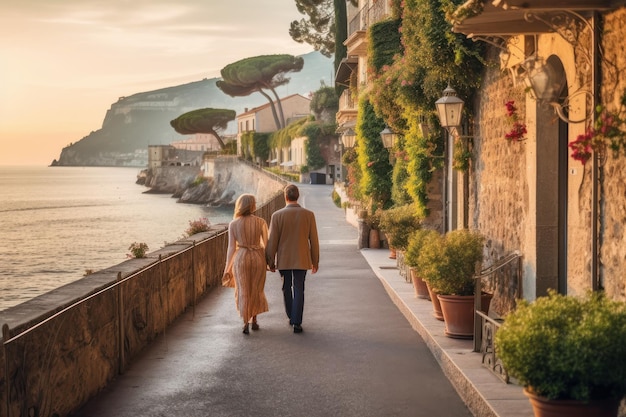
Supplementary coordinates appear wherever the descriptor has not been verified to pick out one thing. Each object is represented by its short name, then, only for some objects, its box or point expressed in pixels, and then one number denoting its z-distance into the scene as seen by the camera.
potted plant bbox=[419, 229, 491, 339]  8.30
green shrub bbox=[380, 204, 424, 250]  14.51
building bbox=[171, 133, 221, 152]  192.50
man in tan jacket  9.65
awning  6.24
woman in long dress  9.56
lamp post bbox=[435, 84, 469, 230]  11.22
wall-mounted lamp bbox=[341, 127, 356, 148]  29.09
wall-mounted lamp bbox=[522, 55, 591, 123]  7.32
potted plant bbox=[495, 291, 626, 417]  4.50
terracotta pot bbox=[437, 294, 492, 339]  8.30
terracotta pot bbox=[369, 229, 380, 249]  20.70
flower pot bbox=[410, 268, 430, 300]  11.21
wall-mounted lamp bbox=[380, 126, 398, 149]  19.19
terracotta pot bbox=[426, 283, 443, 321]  9.37
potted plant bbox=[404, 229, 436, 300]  9.54
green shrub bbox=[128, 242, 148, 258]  10.90
